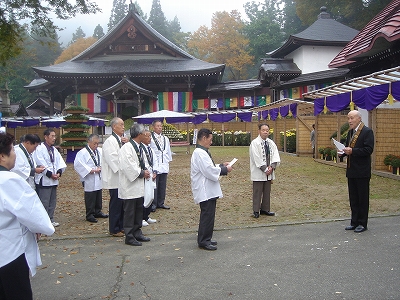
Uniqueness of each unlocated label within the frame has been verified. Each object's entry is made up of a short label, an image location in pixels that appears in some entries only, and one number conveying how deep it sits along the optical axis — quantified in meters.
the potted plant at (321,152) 15.24
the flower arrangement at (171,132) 21.89
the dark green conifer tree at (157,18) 64.12
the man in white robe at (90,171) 6.70
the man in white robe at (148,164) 5.62
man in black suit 5.47
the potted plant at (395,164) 10.45
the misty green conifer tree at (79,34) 84.72
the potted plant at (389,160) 10.85
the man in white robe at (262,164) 6.66
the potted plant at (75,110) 16.77
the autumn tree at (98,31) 69.00
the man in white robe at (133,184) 5.28
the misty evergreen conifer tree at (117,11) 67.94
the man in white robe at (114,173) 5.82
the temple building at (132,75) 28.64
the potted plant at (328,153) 14.68
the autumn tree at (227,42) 44.69
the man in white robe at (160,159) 7.81
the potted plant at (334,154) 14.16
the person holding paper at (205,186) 5.00
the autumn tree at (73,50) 52.28
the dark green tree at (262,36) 44.19
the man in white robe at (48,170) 6.28
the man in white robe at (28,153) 5.65
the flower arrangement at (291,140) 19.14
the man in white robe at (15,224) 2.49
